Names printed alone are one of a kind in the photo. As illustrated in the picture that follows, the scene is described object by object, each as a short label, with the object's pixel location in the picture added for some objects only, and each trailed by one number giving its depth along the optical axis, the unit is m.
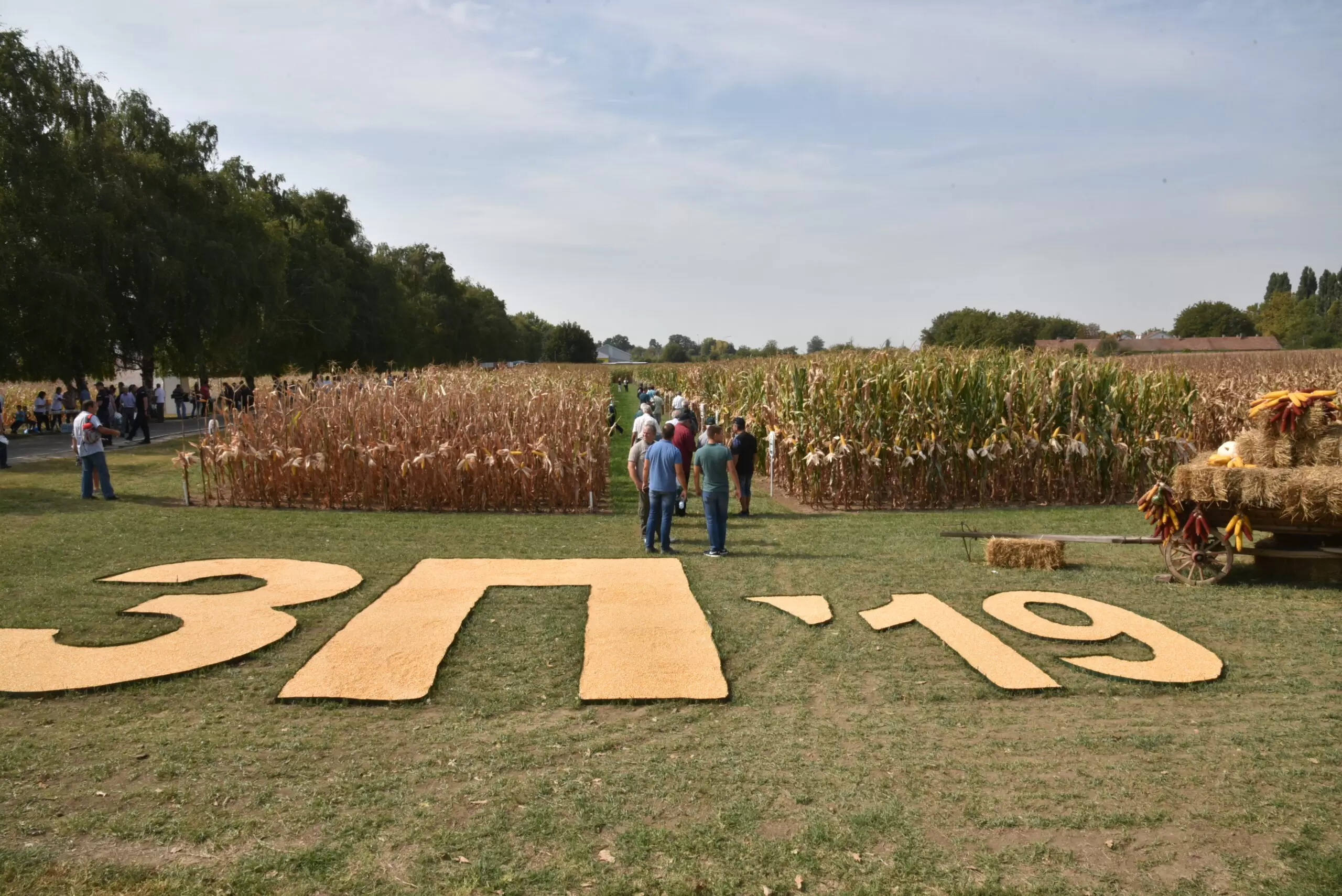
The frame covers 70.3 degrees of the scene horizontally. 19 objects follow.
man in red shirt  14.99
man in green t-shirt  11.81
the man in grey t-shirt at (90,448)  16.05
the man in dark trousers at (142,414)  28.89
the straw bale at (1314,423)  9.91
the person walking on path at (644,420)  14.66
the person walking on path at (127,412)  30.48
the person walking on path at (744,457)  15.71
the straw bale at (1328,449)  9.76
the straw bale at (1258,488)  9.34
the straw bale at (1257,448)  10.17
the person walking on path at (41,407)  32.72
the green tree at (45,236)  29.11
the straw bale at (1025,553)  11.06
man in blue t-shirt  12.03
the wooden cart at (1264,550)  9.73
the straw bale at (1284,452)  9.98
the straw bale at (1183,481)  9.76
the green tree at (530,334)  136.12
